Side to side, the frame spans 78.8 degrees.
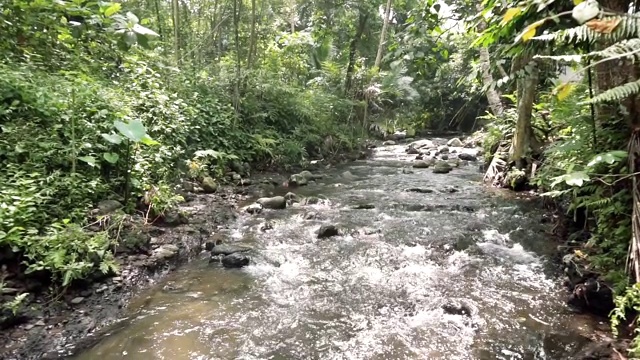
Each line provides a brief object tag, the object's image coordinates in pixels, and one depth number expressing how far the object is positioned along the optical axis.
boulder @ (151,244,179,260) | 4.58
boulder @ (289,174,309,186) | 9.18
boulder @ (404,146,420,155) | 15.10
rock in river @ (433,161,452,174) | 10.81
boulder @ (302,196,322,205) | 7.64
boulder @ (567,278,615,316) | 3.39
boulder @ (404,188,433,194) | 8.44
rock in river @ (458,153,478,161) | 13.09
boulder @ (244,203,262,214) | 6.87
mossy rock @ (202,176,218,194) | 7.43
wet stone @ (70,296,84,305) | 3.52
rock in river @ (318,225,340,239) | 5.80
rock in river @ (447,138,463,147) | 16.63
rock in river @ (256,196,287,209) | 7.20
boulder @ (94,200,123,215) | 4.51
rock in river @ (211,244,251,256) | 5.03
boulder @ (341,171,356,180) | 10.37
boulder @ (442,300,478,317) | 3.67
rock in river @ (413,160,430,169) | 11.76
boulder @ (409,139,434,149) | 15.98
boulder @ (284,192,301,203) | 7.71
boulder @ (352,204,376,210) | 7.28
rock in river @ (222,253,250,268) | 4.78
